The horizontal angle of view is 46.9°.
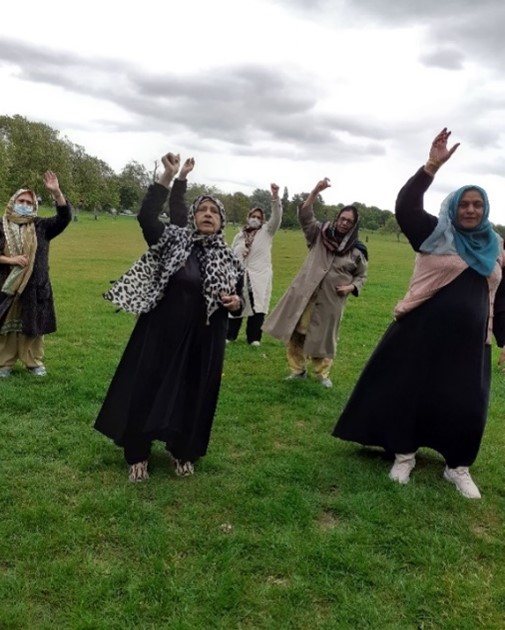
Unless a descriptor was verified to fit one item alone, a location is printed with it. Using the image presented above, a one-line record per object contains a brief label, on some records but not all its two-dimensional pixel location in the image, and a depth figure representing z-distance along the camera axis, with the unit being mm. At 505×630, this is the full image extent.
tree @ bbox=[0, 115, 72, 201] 51969
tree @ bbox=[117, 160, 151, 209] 93375
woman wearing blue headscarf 4473
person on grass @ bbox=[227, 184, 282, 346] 9445
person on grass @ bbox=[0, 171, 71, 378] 6586
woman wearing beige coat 7098
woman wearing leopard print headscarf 4441
